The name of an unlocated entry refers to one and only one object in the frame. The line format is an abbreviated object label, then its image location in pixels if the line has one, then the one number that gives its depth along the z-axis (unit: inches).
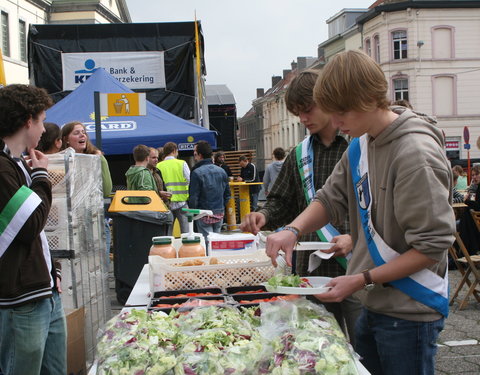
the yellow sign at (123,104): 280.1
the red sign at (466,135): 826.8
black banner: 516.7
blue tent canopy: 389.4
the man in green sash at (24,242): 105.3
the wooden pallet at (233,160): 911.9
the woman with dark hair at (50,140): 190.5
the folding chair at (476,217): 268.7
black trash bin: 269.4
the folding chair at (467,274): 252.1
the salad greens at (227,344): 67.0
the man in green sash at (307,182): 113.9
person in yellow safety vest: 402.9
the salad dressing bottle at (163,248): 133.4
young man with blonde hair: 71.8
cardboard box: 155.7
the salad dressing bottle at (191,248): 135.9
